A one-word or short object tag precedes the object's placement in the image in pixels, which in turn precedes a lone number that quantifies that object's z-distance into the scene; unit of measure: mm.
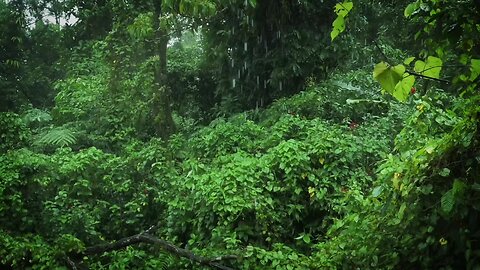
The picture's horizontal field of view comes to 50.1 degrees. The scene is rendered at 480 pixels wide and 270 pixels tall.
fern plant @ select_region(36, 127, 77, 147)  7070
